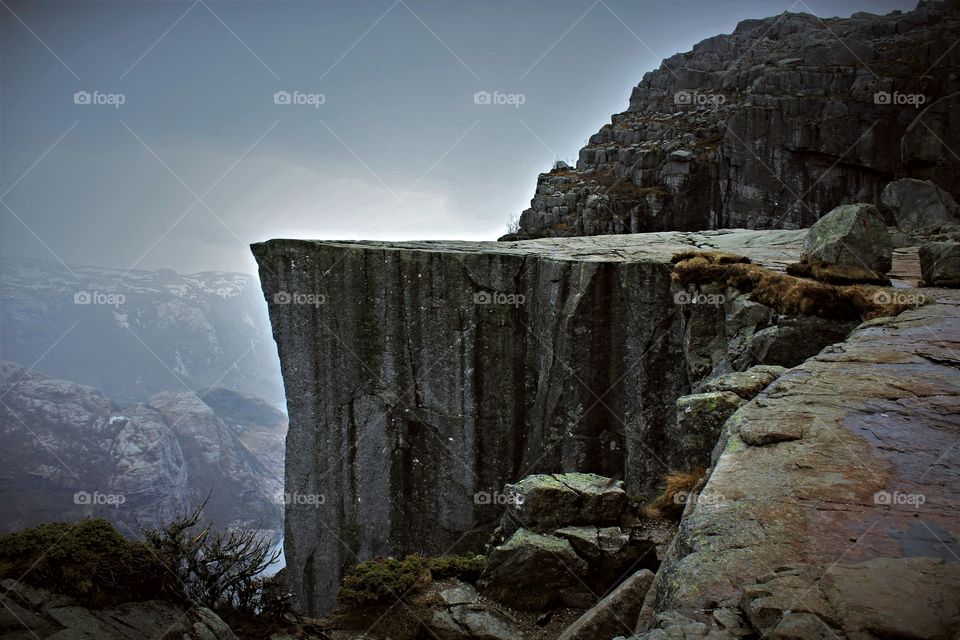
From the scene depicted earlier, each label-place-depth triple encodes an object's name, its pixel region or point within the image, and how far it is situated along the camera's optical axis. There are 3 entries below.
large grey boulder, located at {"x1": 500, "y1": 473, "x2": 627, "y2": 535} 9.23
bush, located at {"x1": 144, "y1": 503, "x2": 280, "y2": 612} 7.71
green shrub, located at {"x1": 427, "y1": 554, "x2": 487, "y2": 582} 9.38
